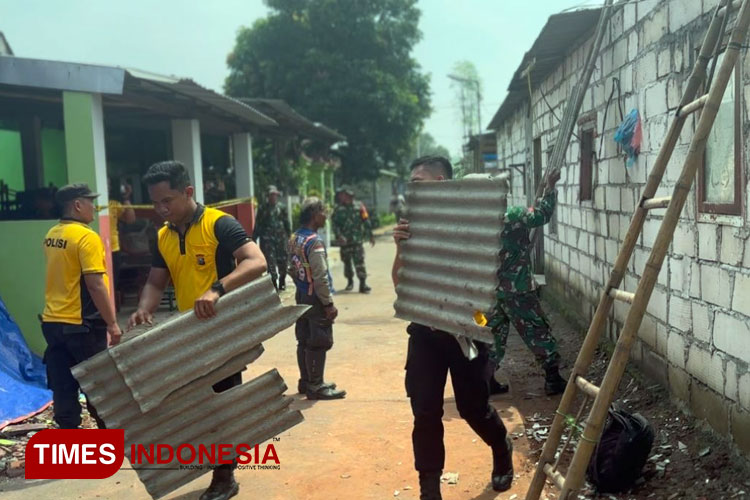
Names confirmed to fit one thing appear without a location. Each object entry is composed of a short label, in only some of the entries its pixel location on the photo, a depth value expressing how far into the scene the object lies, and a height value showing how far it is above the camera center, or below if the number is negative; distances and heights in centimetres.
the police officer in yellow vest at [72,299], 454 -64
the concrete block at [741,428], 338 -122
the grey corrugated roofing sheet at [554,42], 616 +146
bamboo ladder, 261 -24
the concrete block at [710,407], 364 -123
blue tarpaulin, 529 -146
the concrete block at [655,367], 455 -125
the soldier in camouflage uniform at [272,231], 1098 -57
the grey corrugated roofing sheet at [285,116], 1348 +155
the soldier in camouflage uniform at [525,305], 532 -92
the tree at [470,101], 4081 +532
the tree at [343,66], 2438 +454
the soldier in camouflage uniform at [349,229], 1151 -60
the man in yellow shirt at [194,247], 363 -26
